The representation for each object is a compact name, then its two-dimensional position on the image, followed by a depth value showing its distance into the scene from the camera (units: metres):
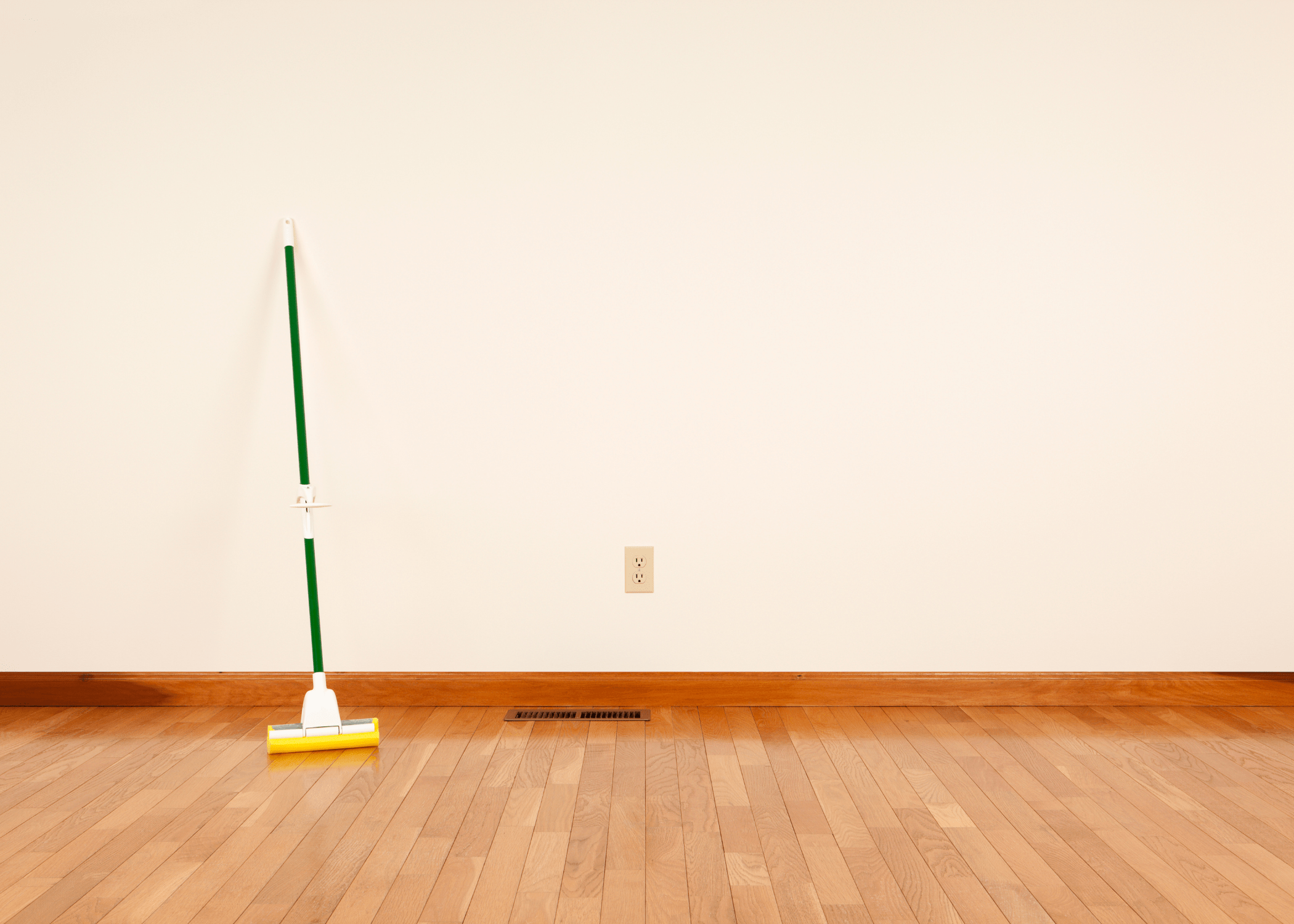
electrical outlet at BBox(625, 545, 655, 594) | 2.21
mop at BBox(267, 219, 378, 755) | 1.92
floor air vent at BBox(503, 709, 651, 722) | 2.12
